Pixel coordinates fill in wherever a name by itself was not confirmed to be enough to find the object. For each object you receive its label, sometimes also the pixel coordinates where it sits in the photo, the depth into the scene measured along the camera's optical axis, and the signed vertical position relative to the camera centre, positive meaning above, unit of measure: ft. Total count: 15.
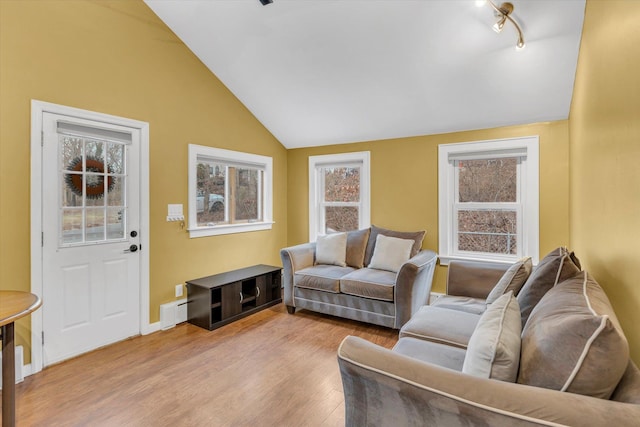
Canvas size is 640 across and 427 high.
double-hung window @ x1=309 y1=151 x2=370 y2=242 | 14.38 +0.95
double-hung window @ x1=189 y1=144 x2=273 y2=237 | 12.12 +0.93
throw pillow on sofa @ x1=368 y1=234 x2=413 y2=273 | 11.71 -1.49
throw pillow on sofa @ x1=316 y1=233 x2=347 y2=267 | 12.98 -1.48
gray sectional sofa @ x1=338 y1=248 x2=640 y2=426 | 2.95 -1.71
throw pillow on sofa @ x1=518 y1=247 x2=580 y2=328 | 5.37 -1.13
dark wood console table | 10.84 -2.97
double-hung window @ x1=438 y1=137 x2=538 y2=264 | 11.03 +0.49
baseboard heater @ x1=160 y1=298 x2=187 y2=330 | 10.77 -3.40
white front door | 8.39 -0.60
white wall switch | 11.15 +0.03
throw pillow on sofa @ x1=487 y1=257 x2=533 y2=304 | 6.90 -1.44
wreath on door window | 8.87 +0.96
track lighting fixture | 7.39 +4.63
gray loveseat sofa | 9.98 -2.29
